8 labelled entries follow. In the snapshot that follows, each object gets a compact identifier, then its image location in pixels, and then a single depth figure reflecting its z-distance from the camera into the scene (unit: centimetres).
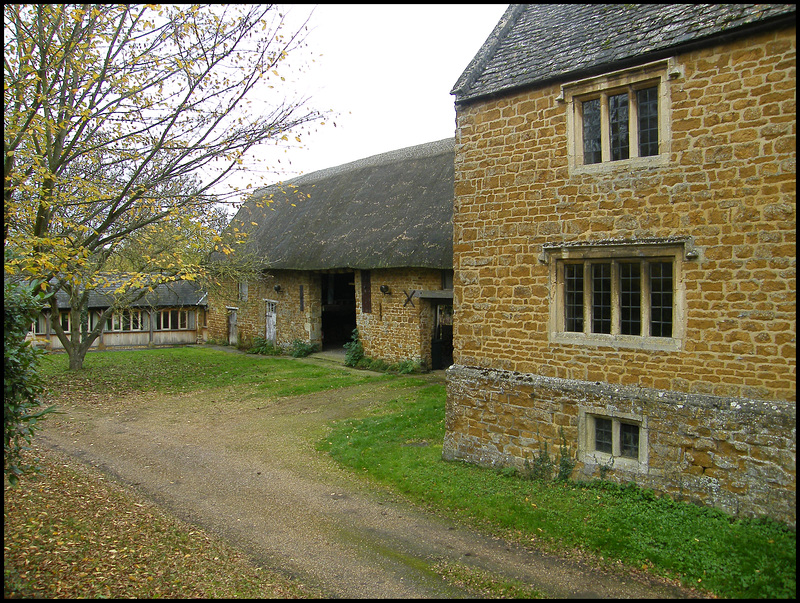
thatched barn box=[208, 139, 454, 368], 1561
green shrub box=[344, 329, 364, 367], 1737
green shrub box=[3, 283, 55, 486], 505
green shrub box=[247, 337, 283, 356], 2124
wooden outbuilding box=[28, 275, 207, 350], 2373
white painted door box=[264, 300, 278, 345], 2170
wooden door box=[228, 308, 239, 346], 2464
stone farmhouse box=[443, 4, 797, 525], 587
